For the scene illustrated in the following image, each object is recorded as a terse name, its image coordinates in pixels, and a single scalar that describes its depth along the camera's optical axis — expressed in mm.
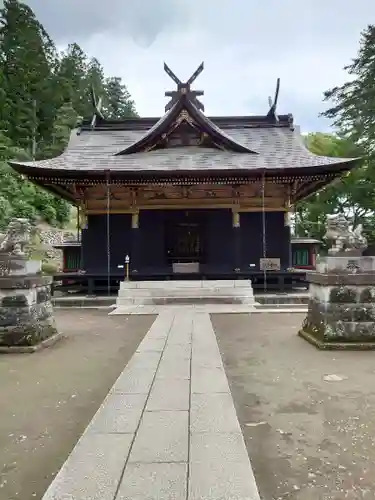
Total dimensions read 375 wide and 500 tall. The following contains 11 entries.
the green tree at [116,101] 61375
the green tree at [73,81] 45550
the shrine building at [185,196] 13508
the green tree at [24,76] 40781
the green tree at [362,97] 24094
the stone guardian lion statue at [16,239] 6363
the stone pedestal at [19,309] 6031
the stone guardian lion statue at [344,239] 6277
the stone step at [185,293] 11992
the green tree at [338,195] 24688
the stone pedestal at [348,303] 6035
